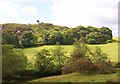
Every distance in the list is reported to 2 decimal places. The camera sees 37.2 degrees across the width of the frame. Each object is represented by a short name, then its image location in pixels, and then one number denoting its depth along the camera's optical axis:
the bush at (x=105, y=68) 39.32
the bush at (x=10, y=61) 42.10
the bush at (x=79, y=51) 54.91
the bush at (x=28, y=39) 94.85
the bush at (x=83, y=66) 39.98
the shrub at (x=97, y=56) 54.06
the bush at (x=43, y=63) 49.94
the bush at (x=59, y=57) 56.83
